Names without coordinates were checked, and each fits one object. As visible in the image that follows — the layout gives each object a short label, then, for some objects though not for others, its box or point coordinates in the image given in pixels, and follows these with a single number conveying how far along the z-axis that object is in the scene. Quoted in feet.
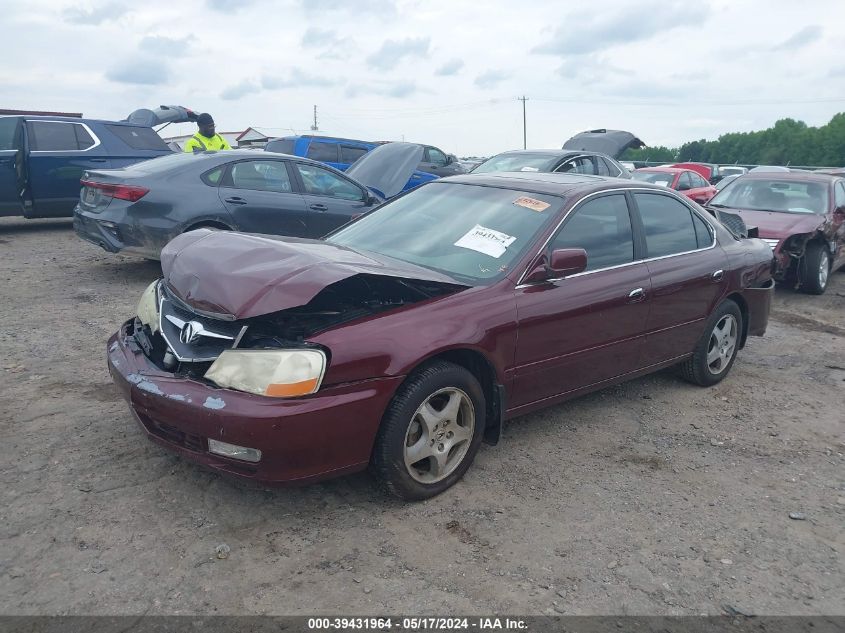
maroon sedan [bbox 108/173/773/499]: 9.91
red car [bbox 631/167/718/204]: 49.21
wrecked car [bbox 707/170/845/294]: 28.96
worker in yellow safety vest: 33.14
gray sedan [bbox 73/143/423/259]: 23.32
